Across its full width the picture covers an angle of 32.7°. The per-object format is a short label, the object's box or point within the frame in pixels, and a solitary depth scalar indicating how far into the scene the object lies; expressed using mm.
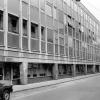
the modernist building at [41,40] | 16046
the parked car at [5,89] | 8190
